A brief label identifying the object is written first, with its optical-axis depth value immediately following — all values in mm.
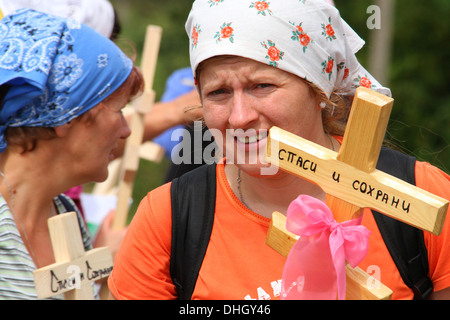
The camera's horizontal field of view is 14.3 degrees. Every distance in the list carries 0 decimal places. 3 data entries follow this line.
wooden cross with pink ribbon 1744
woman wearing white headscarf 1914
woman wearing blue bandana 2123
